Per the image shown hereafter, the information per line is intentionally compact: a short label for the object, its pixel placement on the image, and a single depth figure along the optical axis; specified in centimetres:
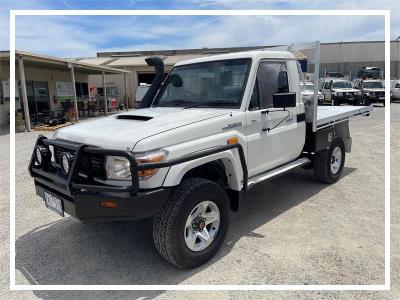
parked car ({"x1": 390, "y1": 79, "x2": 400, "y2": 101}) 2456
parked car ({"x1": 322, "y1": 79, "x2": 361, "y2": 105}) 2000
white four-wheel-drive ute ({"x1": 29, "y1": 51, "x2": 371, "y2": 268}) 301
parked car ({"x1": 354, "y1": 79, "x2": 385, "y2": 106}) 2071
